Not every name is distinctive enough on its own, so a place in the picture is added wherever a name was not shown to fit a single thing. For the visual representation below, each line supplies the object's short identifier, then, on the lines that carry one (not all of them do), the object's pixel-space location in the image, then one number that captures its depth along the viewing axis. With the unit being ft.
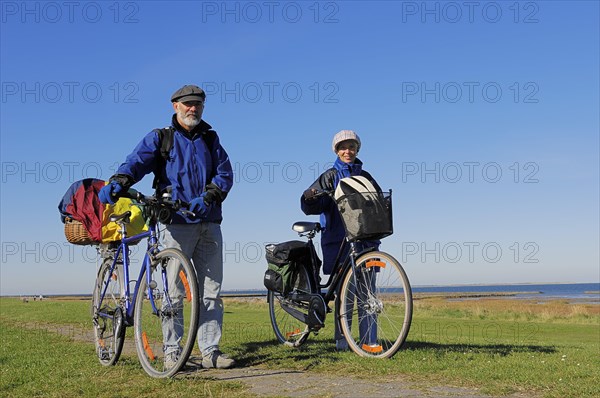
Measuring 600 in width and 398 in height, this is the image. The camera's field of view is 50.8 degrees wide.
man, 20.25
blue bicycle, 17.79
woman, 23.58
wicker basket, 24.45
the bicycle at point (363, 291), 20.26
